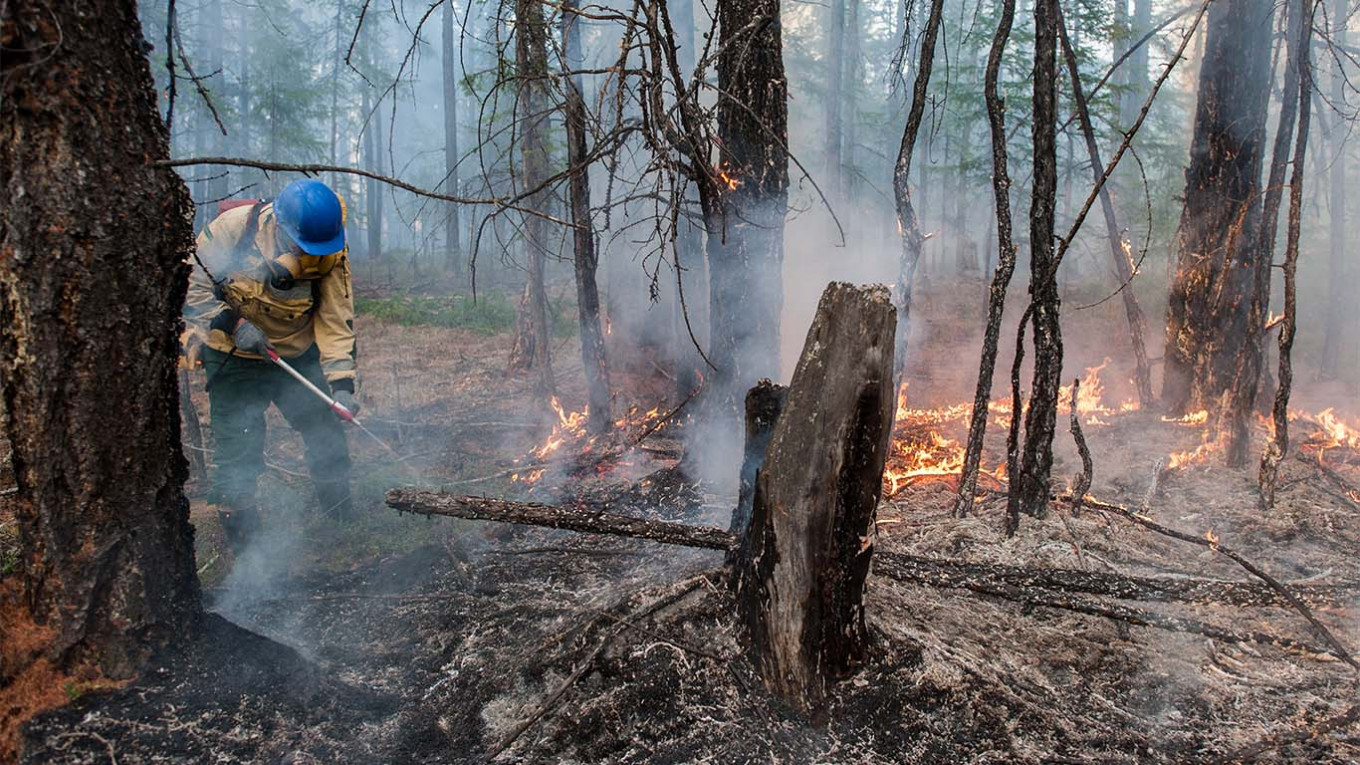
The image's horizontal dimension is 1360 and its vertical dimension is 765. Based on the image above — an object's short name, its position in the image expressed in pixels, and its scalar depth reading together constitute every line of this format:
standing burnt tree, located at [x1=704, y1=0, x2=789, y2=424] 5.48
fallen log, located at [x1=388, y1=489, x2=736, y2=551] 3.73
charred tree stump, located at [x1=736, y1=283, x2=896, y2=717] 3.05
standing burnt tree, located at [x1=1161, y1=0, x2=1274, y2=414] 7.20
